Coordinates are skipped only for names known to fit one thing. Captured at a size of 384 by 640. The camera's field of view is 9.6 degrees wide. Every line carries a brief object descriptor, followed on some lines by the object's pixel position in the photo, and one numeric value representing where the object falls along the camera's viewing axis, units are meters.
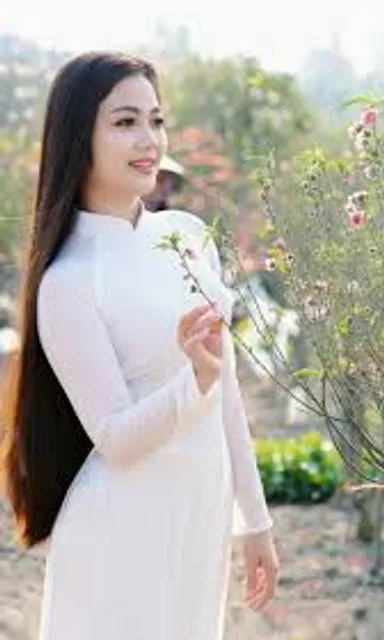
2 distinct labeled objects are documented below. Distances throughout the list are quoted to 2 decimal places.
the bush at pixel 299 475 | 10.13
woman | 3.54
